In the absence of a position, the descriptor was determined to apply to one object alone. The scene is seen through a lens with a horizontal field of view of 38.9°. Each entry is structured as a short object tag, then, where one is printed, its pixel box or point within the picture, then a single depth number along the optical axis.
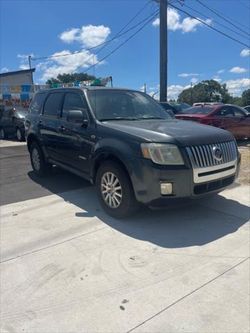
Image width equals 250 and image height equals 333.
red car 12.08
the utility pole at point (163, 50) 21.81
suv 4.25
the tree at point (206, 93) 97.88
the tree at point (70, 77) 80.13
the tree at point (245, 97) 98.15
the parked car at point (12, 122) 16.27
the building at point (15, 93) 24.89
